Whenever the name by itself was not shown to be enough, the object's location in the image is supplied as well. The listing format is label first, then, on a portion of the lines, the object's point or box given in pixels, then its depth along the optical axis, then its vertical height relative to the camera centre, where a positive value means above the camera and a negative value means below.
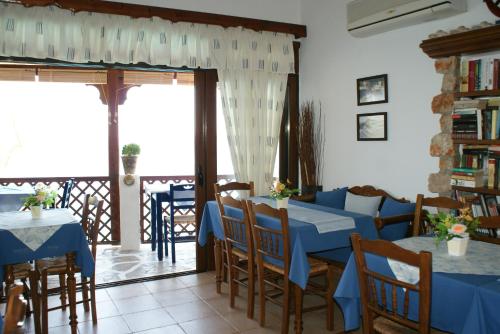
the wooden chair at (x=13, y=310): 1.44 -0.53
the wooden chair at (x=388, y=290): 1.81 -0.66
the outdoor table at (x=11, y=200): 4.43 -0.56
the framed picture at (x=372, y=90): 3.90 +0.43
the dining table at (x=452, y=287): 1.76 -0.61
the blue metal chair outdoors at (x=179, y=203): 4.86 -0.70
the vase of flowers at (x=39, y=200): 3.28 -0.42
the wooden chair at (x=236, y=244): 3.29 -0.77
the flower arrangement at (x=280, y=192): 3.46 -0.39
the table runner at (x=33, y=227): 2.95 -0.55
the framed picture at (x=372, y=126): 3.92 +0.11
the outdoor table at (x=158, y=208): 5.05 -0.76
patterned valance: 3.74 +0.89
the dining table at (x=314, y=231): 2.84 -0.61
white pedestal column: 5.36 -0.88
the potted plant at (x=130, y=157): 5.38 -0.19
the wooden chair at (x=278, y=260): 2.88 -0.81
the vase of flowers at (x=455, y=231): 2.21 -0.45
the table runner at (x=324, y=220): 3.03 -0.54
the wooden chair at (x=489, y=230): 2.54 -0.58
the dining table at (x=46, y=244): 2.92 -0.67
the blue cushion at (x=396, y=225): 3.40 -0.64
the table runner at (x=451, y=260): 1.99 -0.57
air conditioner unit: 3.17 +0.93
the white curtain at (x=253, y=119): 4.52 +0.21
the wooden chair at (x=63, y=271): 2.97 -0.87
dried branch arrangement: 4.72 -0.07
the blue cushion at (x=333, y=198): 4.09 -0.53
